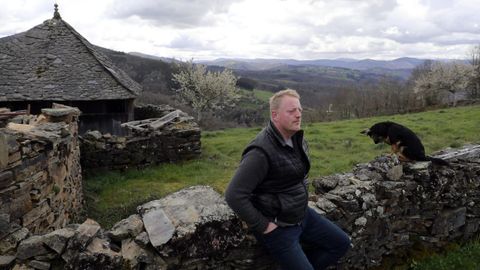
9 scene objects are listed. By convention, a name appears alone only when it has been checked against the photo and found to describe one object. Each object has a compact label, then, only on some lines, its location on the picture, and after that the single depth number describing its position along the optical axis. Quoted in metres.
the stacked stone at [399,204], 4.62
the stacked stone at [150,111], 19.45
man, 3.30
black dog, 5.56
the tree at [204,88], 38.06
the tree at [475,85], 42.35
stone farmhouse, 15.04
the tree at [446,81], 42.45
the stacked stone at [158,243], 3.34
